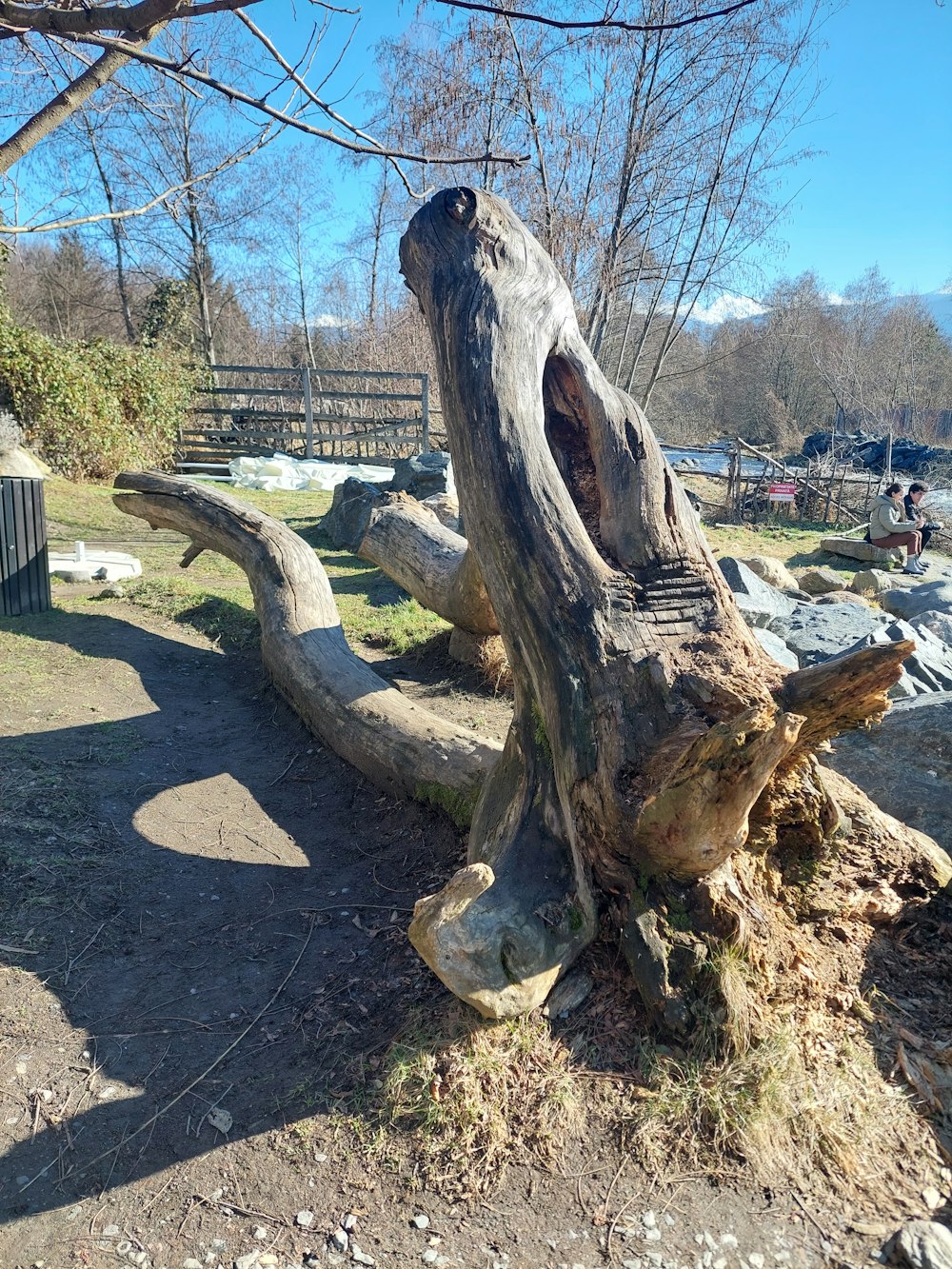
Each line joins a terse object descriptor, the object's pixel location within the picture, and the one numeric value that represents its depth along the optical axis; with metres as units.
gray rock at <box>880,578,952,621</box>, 8.80
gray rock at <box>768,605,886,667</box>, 6.16
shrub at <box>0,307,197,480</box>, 12.10
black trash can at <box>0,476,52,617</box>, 6.59
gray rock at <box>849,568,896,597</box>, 10.45
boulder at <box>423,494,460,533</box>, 8.71
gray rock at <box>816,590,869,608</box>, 8.69
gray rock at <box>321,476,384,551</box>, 9.93
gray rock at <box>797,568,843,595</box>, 10.25
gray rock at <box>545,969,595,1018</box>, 2.52
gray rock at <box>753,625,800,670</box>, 5.42
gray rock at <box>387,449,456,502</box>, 11.38
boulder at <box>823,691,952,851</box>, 3.42
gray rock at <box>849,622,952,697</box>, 5.47
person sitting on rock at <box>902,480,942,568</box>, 12.90
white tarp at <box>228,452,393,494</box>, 14.96
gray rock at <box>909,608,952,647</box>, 7.68
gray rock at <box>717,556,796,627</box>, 6.58
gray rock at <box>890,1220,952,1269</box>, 1.86
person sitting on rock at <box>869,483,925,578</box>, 12.17
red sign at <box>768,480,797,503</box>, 15.69
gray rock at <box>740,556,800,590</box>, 9.73
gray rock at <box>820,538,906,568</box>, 12.41
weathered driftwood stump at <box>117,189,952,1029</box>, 2.38
